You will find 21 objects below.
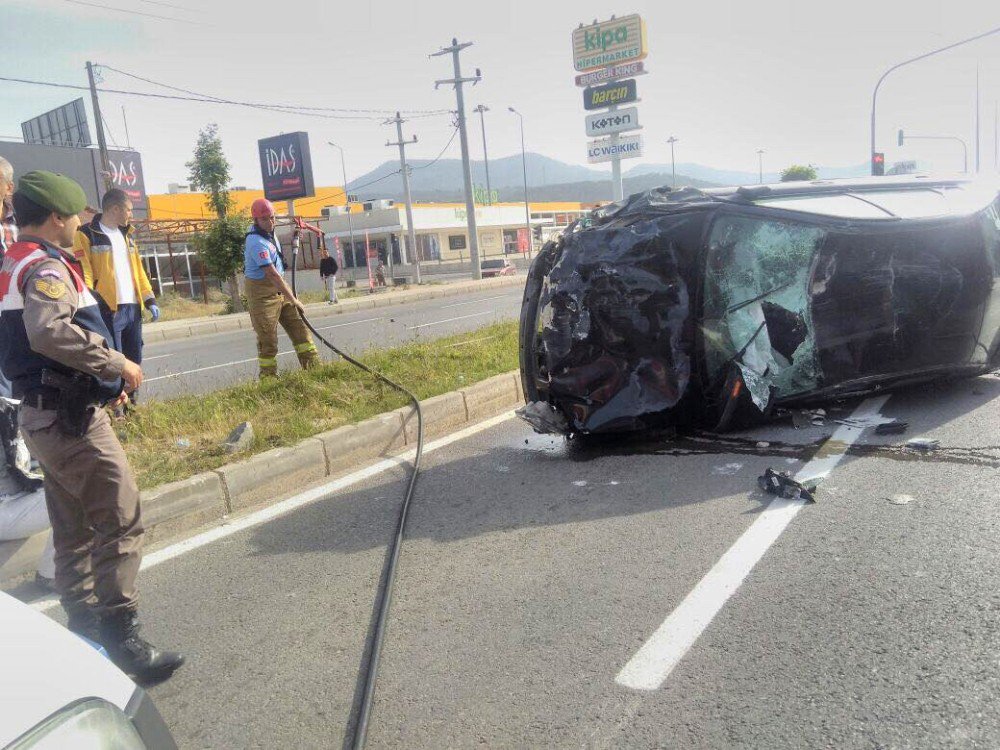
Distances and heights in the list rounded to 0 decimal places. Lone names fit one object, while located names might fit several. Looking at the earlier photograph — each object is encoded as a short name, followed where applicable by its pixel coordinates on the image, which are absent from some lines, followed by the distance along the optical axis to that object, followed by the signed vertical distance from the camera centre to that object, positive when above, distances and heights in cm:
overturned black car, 506 -58
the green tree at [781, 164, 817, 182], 2997 +173
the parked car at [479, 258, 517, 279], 3648 -140
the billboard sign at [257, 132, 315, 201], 2877 +351
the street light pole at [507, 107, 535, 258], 5961 +162
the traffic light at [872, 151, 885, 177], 2702 +152
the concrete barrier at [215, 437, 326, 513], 458 -131
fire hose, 239 -143
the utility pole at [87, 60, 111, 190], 2153 +454
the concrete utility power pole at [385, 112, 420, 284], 3568 +377
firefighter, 744 -33
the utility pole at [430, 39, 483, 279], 3053 +392
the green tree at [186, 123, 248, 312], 2373 +136
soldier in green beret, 278 -44
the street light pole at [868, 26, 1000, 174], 2374 +489
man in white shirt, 587 +13
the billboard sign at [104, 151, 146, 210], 3541 +469
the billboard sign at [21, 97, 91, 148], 4225 +883
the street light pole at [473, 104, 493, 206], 6001 +1004
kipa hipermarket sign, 2144 +525
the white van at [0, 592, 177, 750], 122 -70
